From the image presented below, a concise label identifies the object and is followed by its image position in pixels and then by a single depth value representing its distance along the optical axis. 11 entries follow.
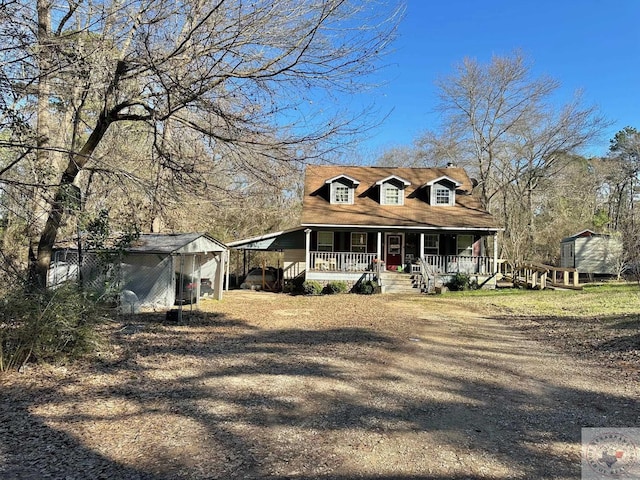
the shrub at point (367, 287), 19.31
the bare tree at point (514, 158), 29.94
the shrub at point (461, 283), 20.02
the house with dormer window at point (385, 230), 21.00
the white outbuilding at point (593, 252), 26.75
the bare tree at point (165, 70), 5.70
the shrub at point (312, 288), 19.55
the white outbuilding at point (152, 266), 13.33
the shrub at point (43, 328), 5.91
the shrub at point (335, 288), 19.80
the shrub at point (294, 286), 20.96
